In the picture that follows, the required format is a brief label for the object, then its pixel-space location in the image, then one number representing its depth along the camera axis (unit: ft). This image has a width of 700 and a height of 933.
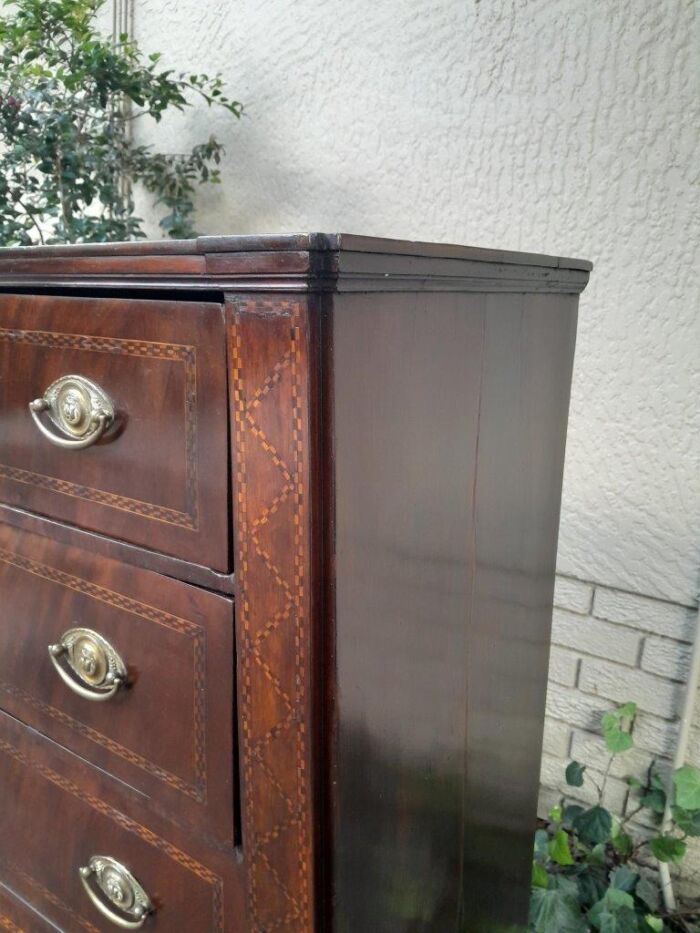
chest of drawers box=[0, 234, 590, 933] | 1.59
